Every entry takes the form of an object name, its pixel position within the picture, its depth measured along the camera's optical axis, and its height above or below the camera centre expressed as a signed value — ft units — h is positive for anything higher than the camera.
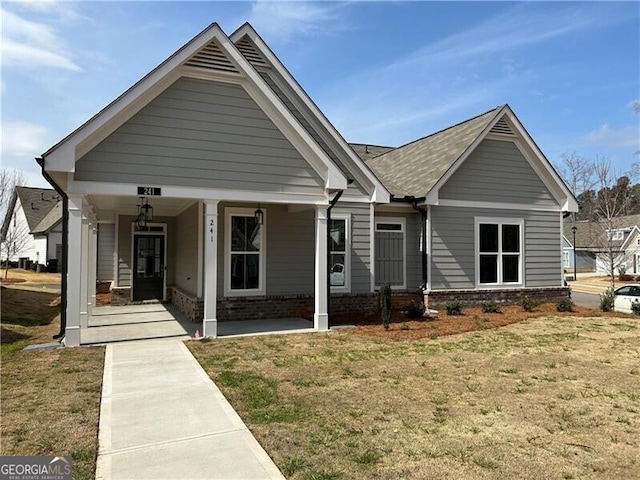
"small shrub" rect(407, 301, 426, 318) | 39.88 -5.43
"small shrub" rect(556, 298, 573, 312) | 45.16 -5.67
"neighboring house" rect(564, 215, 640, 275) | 99.93 +1.96
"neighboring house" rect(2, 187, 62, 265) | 111.14 +6.21
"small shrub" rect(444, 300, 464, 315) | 41.86 -5.58
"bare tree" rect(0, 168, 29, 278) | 95.11 +5.54
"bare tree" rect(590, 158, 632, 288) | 85.56 +8.97
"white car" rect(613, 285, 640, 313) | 48.78 -5.25
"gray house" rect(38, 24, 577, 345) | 28.45 +3.97
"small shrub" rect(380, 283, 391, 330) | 33.58 -4.05
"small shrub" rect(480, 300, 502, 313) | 42.86 -5.61
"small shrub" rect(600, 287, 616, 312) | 47.14 -5.57
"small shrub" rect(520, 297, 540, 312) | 44.68 -5.52
